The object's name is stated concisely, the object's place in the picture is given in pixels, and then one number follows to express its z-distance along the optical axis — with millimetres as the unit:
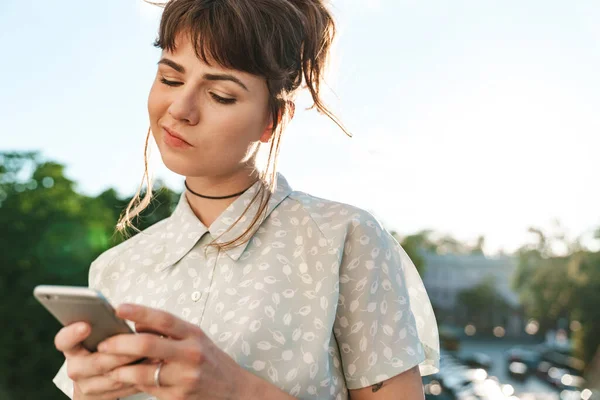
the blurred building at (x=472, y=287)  73250
